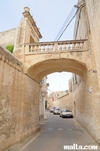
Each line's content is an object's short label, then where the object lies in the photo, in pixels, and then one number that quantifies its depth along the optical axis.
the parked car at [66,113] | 19.56
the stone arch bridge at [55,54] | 7.58
